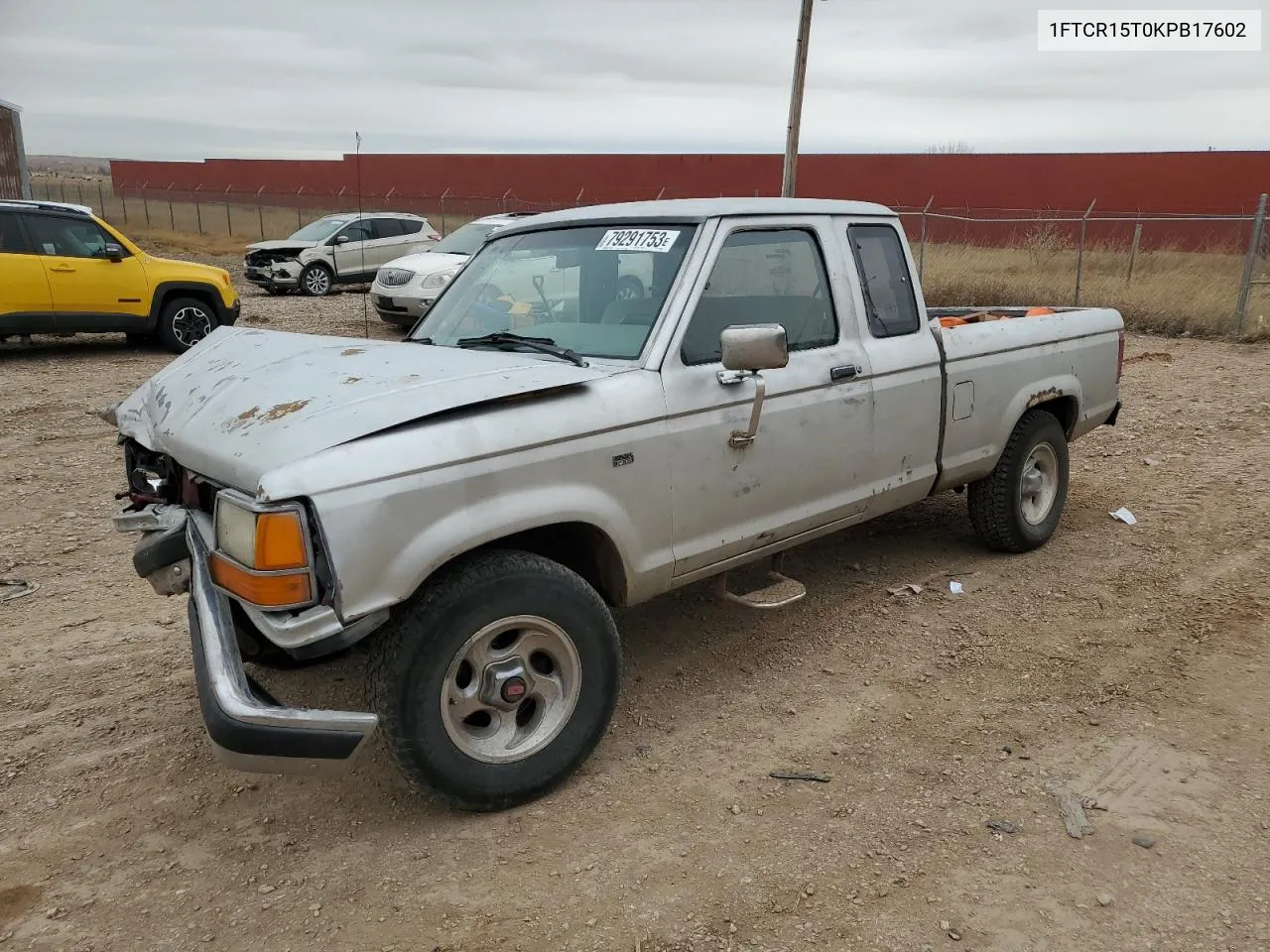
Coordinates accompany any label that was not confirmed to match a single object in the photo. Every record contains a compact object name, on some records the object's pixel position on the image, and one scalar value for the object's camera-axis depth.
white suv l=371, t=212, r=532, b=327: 13.36
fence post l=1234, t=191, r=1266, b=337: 12.21
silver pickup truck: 2.65
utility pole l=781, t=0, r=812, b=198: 16.33
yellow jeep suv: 10.69
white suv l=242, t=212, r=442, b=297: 18.33
